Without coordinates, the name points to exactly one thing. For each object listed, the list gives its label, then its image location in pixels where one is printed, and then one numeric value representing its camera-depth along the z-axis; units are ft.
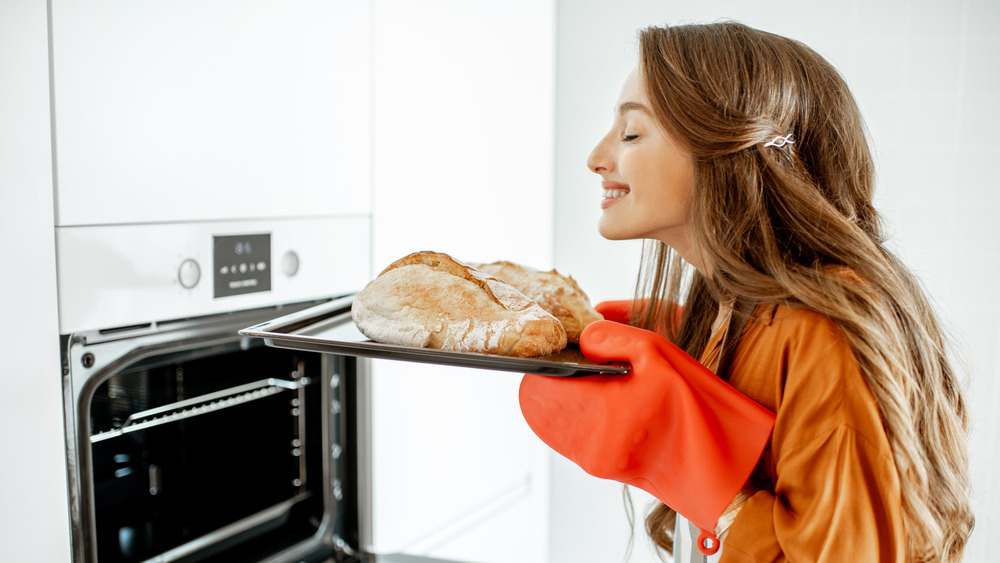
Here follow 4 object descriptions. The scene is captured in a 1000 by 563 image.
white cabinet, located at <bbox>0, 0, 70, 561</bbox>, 2.82
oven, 3.27
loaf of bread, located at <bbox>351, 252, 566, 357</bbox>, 2.58
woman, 2.33
